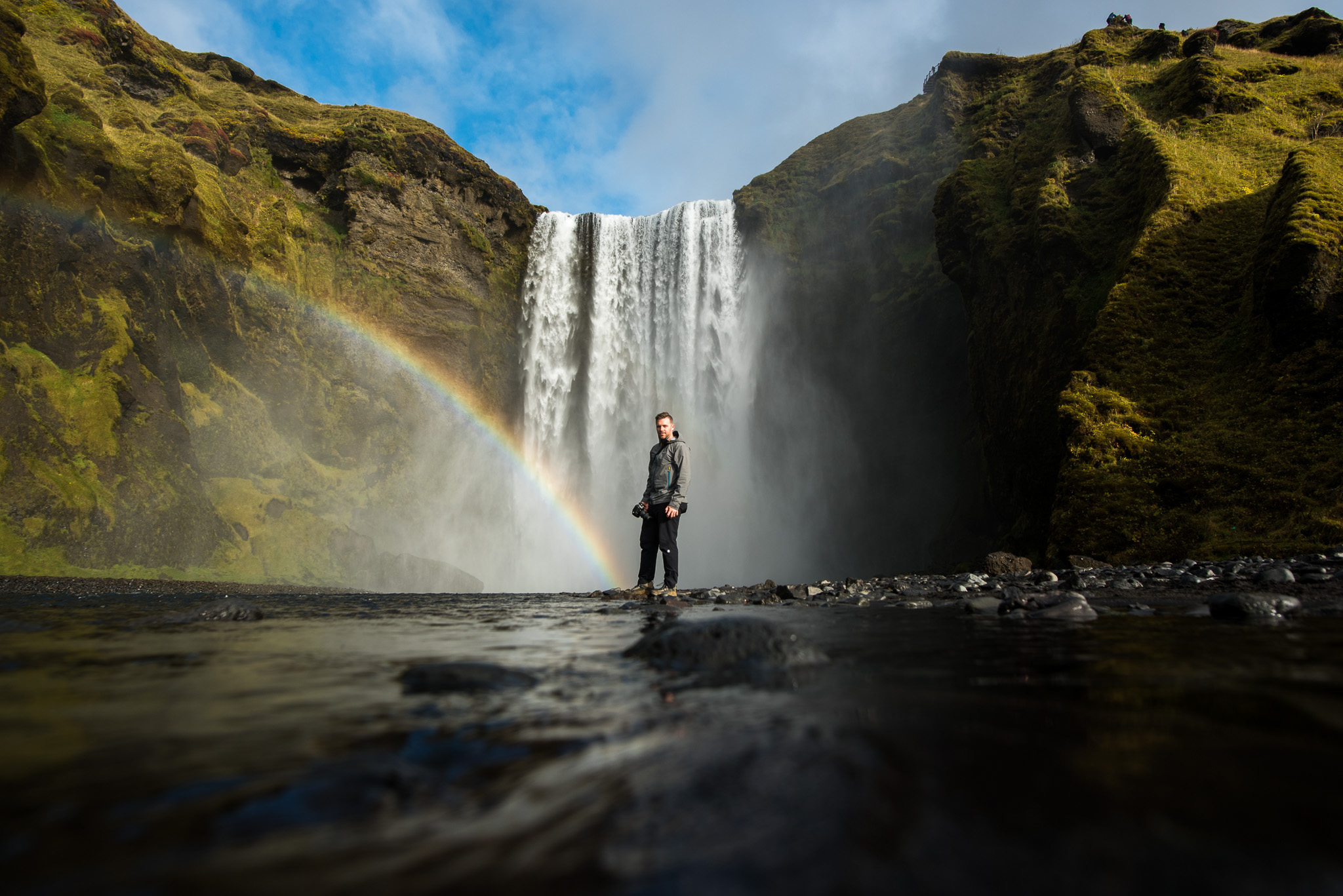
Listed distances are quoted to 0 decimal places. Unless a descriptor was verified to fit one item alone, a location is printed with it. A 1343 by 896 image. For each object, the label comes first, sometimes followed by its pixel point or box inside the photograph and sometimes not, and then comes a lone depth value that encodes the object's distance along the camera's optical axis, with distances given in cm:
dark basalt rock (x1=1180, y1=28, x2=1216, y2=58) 1648
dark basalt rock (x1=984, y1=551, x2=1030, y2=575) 1168
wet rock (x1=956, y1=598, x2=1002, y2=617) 555
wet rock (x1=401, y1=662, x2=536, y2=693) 249
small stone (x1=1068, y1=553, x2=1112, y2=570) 1042
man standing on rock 868
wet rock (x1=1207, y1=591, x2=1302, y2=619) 420
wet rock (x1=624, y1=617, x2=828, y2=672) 303
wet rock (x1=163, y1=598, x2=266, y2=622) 568
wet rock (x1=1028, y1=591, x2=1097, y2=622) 480
